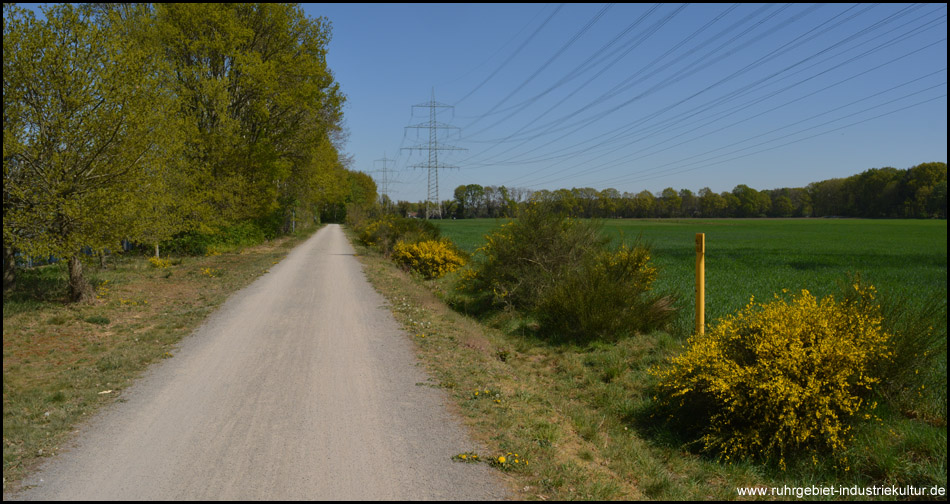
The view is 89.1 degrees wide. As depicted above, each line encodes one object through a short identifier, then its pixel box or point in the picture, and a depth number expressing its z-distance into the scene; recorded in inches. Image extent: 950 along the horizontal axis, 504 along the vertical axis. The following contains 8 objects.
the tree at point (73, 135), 345.1
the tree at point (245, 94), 800.3
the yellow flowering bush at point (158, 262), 692.1
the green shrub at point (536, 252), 442.9
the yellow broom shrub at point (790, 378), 171.8
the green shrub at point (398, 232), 930.4
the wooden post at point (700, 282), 277.1
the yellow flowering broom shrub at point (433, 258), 703.9
